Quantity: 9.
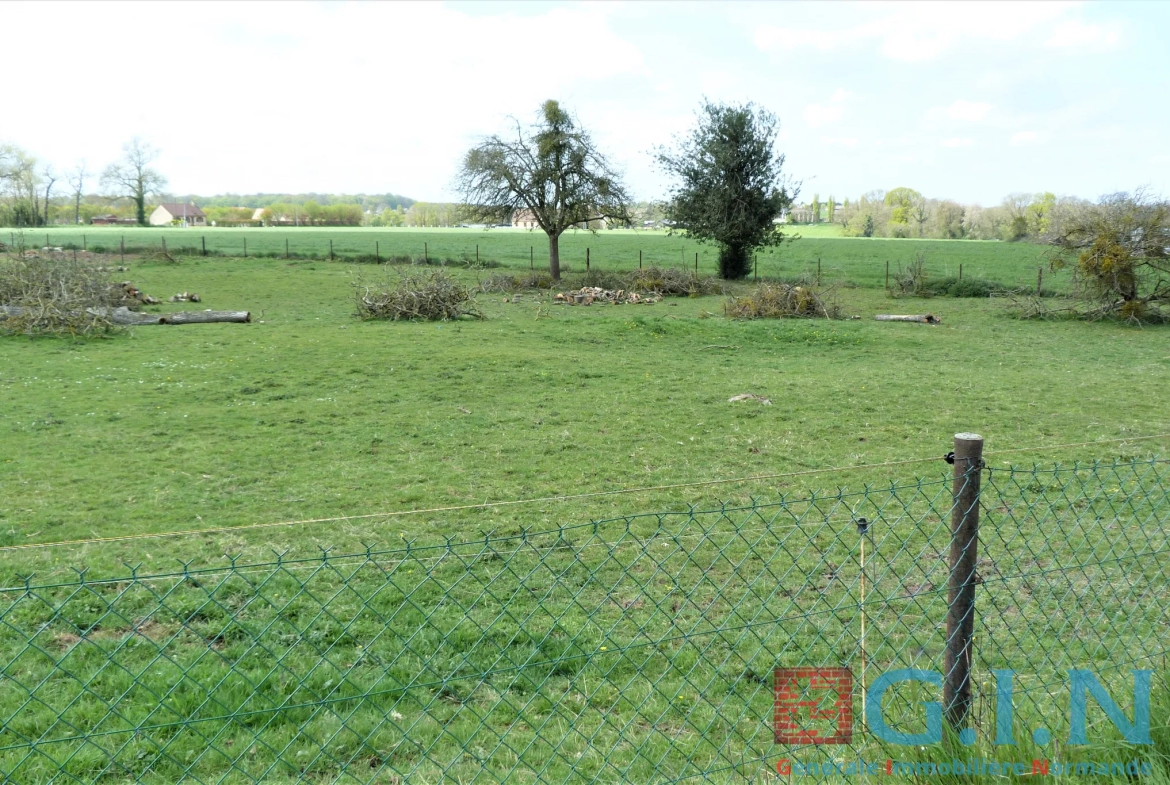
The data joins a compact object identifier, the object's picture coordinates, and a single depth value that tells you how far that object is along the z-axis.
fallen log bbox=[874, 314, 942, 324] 24.16
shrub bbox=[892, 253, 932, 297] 32.19
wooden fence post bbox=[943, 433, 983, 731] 3.36
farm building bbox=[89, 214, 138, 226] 109.60
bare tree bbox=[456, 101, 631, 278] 35.25
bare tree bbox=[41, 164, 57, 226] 91.38
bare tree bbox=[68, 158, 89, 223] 93.19
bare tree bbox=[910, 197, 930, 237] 94.38
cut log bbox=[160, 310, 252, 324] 21.50
